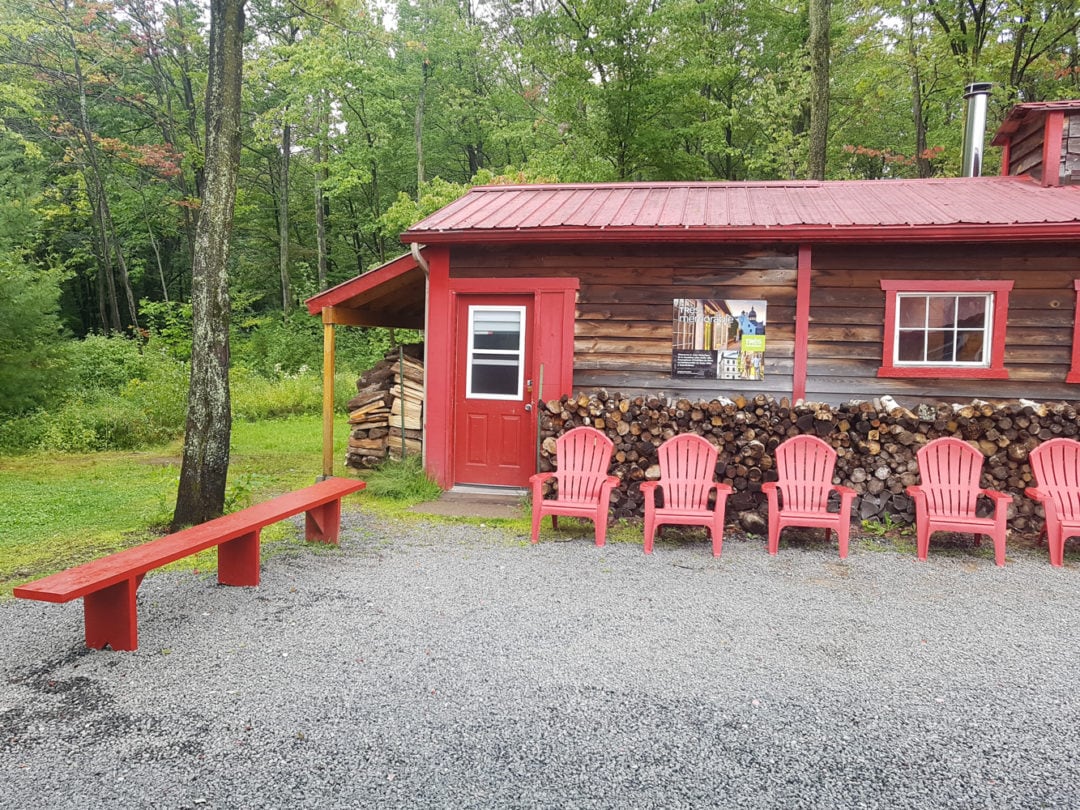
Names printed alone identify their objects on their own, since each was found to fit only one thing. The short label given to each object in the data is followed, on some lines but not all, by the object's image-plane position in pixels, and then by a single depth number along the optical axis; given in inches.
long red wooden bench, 122.3
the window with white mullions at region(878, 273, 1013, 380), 254.5
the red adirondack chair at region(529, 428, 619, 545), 232.7
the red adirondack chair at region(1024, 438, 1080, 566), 215.2
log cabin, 253.9
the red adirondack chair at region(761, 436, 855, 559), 219.7
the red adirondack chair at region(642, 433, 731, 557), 224.7
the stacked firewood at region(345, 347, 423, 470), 327.0
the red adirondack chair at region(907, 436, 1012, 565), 216.1
